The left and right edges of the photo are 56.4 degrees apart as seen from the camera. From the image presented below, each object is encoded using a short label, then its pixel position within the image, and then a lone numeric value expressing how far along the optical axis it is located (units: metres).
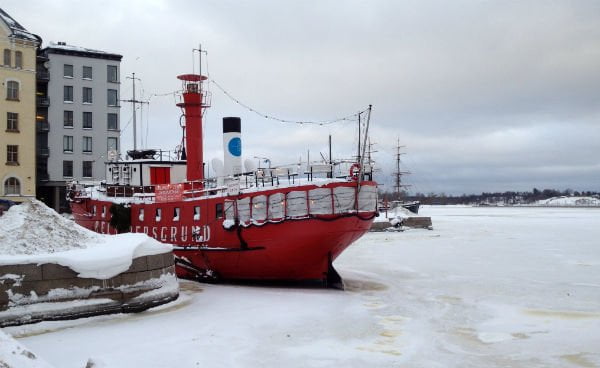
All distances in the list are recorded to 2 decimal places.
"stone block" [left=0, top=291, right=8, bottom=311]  12.69
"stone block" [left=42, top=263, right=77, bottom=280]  13.39
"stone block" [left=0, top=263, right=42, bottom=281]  12.90
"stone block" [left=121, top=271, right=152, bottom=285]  14.60
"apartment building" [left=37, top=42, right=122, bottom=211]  51.19
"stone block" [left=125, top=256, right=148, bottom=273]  14.76
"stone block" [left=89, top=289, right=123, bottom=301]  14.00
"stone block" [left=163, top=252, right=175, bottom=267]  15.95
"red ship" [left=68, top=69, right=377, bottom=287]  18.09
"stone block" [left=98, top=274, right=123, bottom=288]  14.24
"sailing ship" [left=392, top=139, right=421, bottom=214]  97.69
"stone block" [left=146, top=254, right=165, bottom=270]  15.25
